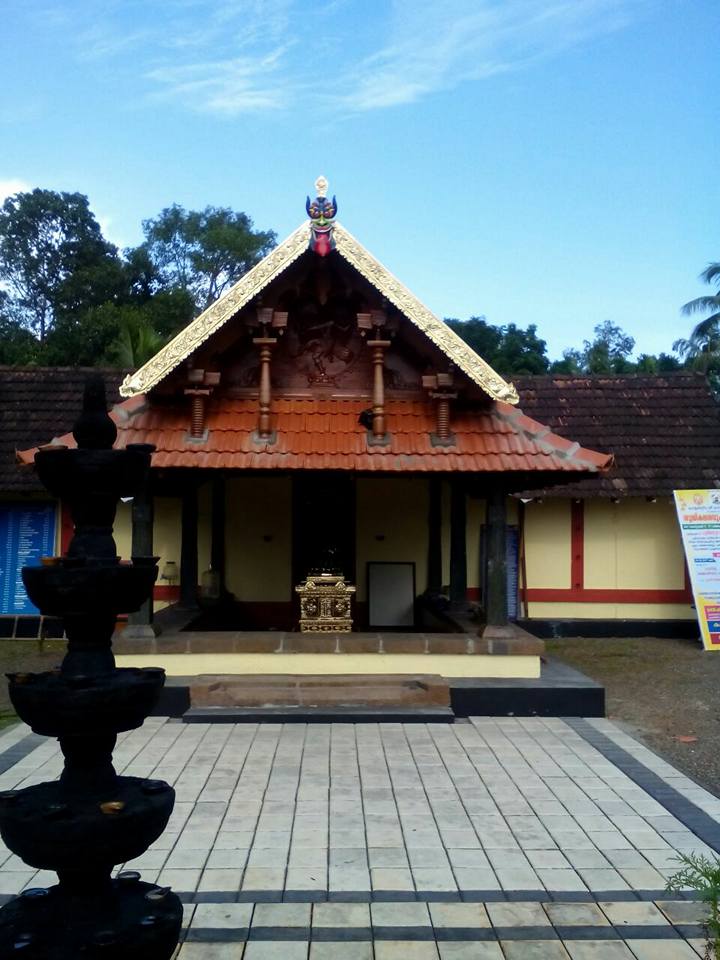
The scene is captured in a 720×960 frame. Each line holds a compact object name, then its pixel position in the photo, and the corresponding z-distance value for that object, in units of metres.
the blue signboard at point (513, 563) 14.41
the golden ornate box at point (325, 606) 9.26
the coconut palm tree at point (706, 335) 31.48
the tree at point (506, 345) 35.38
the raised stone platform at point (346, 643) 8.72
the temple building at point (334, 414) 8.54
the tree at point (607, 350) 44.62
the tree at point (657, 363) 35.02
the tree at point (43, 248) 35.44
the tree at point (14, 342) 29.61
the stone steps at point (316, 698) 8.16
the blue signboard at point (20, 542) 13.68
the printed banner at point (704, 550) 13.19
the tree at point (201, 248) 35.53
